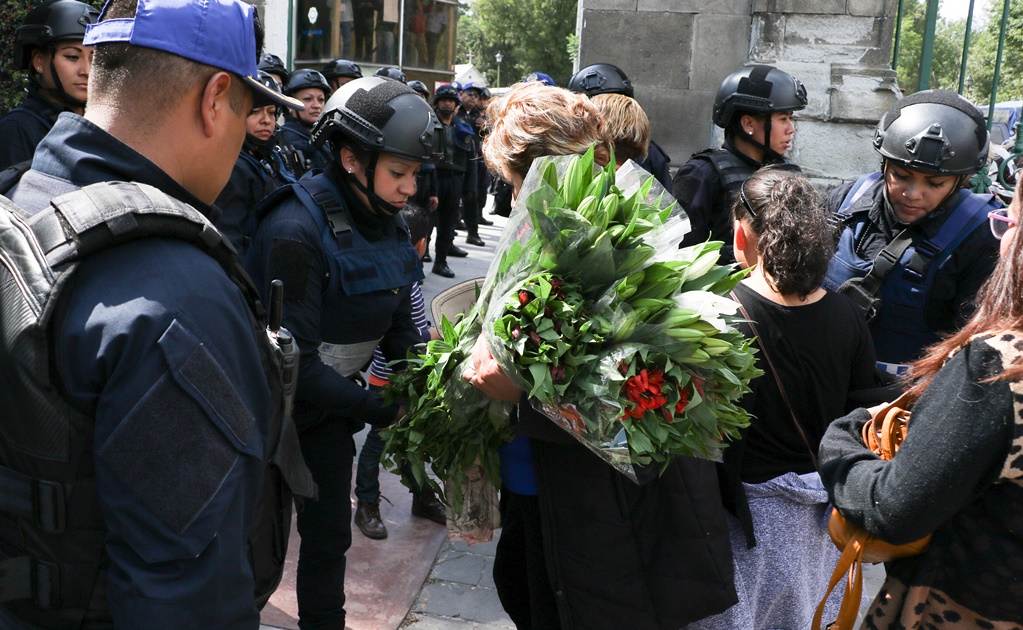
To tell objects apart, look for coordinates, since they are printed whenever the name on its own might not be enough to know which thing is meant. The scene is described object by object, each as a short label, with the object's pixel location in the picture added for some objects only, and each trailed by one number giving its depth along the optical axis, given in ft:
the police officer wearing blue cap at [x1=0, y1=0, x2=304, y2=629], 4.17
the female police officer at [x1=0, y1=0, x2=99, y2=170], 13.39
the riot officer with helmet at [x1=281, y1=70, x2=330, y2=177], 21.12
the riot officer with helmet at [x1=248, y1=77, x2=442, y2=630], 8.64
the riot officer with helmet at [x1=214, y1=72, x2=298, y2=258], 14.96
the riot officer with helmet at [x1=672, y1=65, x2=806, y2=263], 14.19
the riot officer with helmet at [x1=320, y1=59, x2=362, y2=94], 26.12
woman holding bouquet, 7.14
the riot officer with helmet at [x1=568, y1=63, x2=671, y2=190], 17.61
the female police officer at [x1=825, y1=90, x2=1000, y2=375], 10.73
